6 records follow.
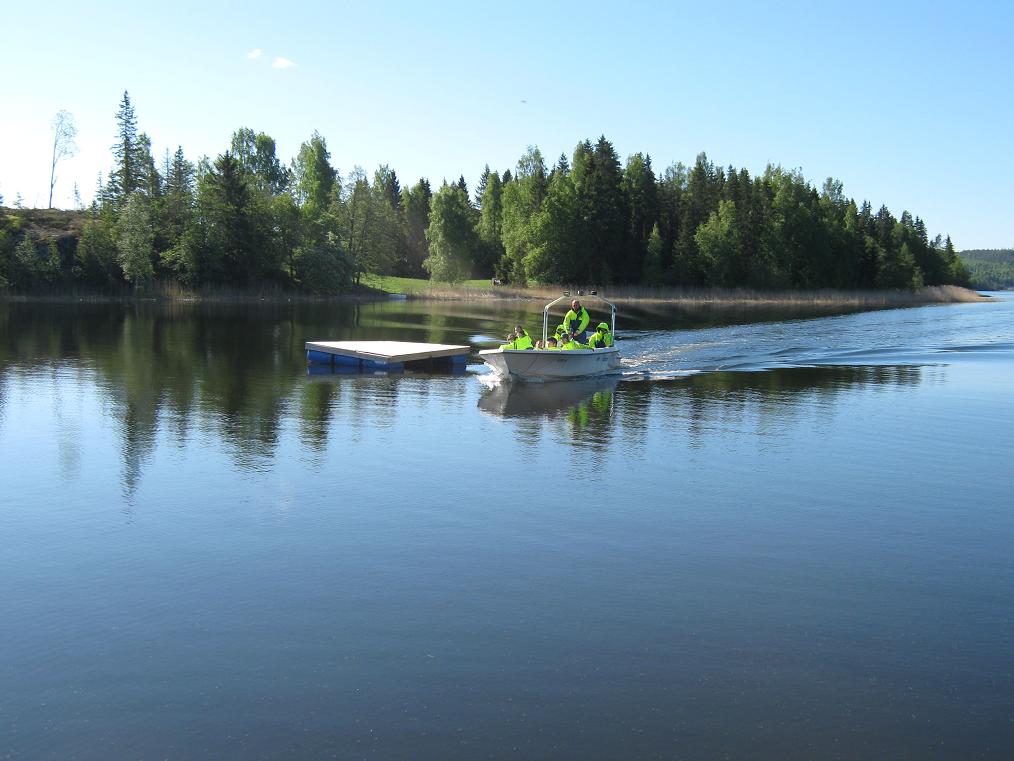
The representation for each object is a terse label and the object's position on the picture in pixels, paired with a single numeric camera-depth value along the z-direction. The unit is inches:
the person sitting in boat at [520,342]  1133.7
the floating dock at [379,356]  1195.3
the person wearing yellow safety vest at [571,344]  1165.1
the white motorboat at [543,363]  1096.8
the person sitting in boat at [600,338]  1200.2
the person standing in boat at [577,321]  1190.9
